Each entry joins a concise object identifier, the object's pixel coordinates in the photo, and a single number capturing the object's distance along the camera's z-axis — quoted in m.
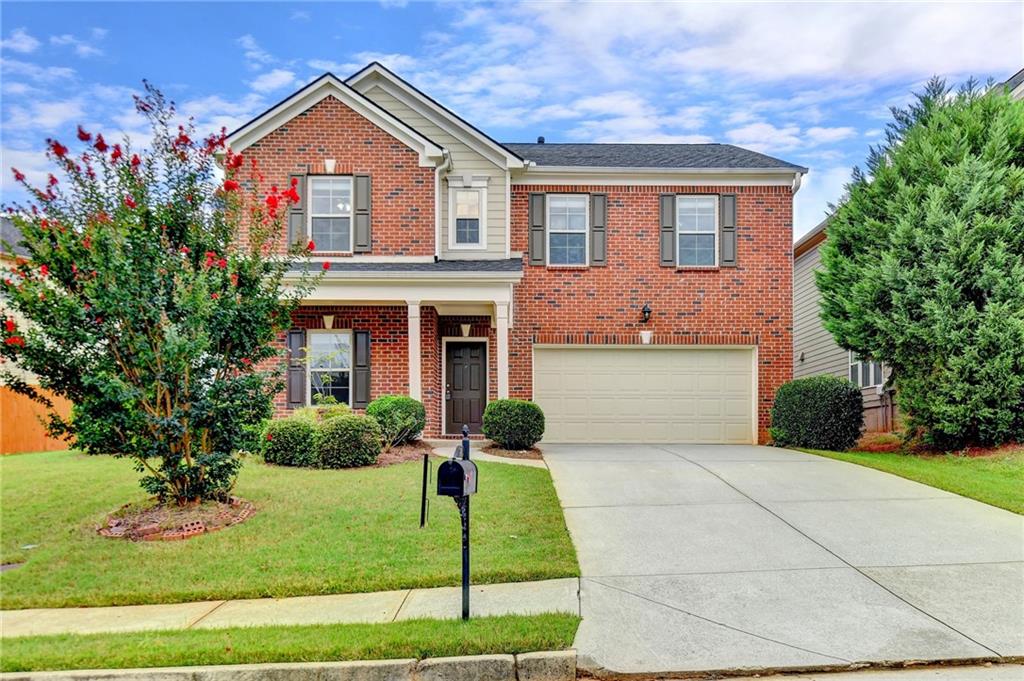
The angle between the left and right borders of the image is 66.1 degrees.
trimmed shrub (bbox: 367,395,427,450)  13.00
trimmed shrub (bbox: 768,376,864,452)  14.16
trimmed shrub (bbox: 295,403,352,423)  12.58
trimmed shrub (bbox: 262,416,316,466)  11.59
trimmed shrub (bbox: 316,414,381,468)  11.39
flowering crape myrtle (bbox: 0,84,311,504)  7.87
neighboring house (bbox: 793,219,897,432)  17.89
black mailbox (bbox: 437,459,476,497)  5.41
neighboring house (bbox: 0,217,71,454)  15.30
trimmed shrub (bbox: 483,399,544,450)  13.42
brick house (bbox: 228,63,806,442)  16.22
